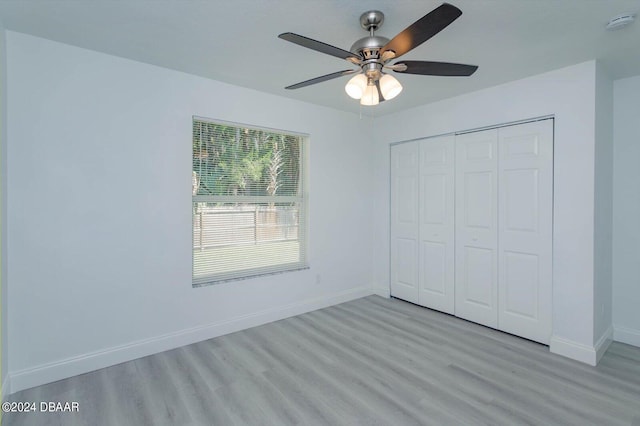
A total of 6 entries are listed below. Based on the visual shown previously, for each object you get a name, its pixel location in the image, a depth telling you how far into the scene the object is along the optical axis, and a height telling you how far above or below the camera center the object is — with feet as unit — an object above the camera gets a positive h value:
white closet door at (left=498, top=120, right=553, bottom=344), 9.80 -0.54
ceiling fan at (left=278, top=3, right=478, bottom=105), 5.34 +2.91
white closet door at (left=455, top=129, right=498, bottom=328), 11.05 -0.56
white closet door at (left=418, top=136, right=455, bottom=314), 12.34 -0.47
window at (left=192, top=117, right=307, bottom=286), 10.57 +0.31
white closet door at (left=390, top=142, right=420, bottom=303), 13.57 -0.44
